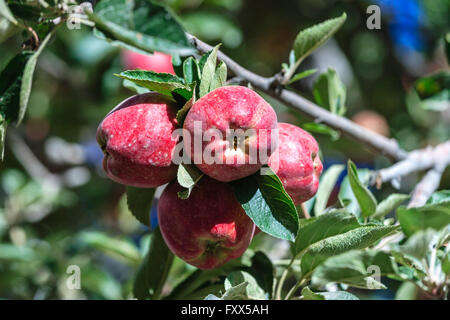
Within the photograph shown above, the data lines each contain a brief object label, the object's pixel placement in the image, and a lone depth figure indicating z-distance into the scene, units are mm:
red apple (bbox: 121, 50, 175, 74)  2133
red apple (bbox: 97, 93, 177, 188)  799
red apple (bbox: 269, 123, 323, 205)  835
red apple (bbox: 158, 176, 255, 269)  822
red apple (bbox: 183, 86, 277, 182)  760
